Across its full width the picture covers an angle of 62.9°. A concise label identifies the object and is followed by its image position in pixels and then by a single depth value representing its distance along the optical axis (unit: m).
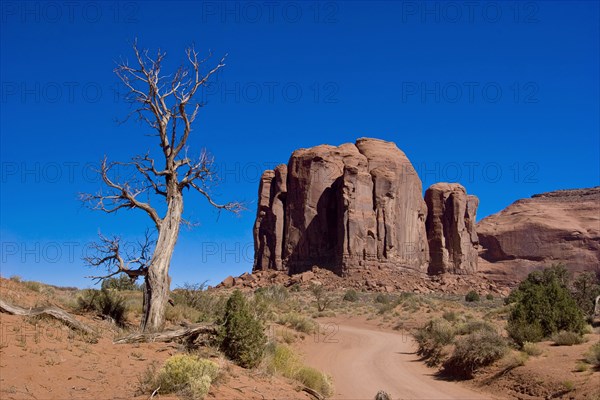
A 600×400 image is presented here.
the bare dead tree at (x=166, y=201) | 13.23
